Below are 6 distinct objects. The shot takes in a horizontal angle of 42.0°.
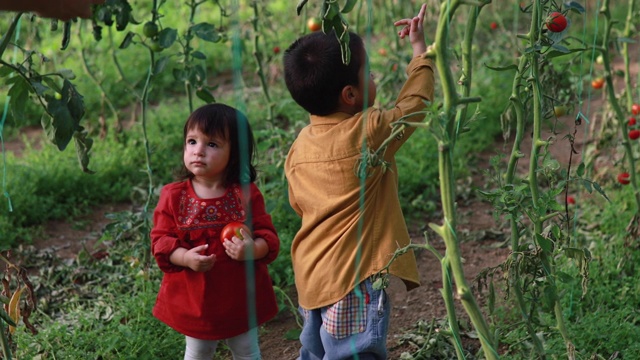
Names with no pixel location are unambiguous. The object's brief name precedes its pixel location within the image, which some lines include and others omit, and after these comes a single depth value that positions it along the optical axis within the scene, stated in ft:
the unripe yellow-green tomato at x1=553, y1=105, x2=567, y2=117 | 8.66
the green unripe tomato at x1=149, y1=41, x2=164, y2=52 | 9.89
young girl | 7.58
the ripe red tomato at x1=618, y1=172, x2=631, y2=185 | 10.18
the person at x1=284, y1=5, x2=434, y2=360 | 6.77
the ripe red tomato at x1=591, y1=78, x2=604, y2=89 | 12.39
